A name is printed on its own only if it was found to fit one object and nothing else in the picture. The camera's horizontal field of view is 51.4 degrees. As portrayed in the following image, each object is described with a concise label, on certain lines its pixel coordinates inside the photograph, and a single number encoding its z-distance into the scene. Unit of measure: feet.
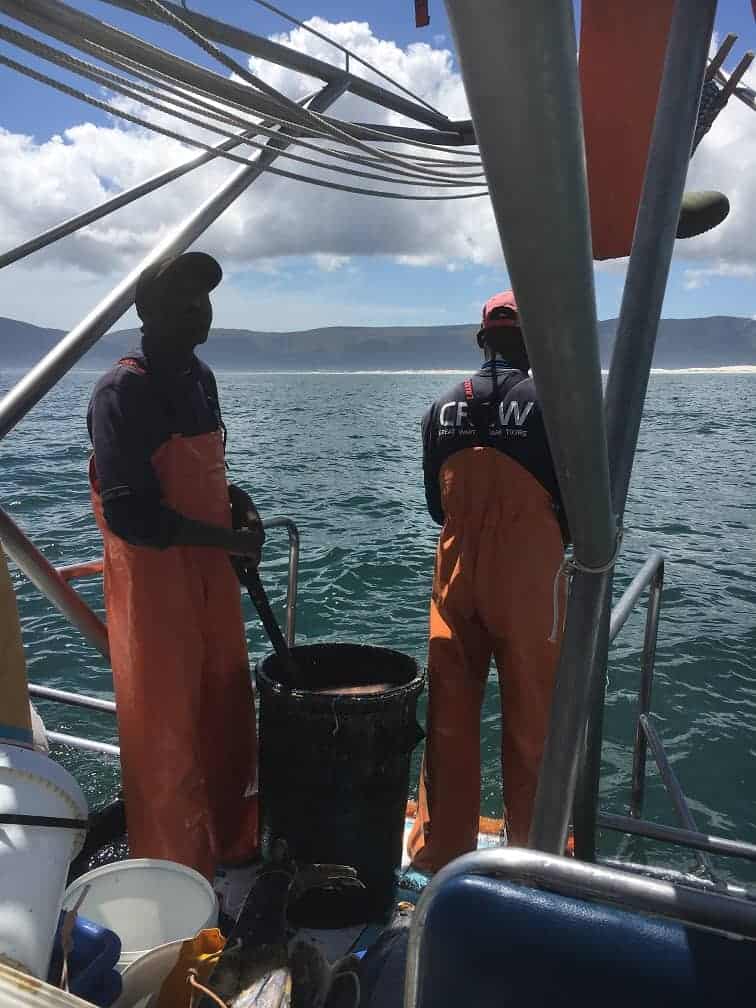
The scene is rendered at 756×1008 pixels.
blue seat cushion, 3.32
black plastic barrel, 8.22
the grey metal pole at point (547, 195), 2.11
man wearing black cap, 8.15
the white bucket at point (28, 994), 3.12
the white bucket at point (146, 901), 7.36
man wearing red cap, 9.37
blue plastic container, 5.15
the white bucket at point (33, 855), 3.88
